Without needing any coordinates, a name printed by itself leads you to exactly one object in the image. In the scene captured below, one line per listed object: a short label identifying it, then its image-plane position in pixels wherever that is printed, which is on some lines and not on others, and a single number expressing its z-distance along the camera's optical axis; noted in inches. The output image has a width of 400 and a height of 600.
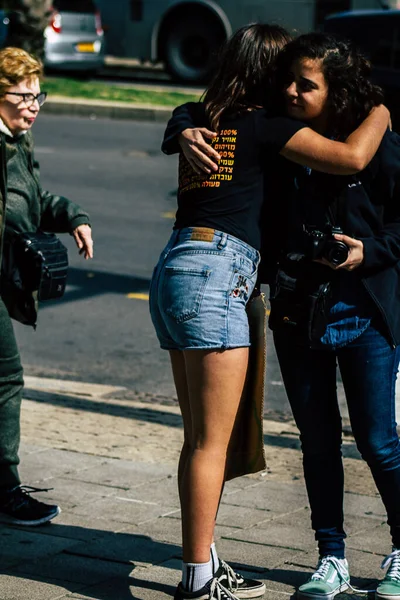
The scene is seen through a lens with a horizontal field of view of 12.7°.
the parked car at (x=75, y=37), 1226.6
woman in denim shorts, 206.8
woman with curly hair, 208.1
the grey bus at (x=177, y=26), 1230.4
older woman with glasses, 271.3
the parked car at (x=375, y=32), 591.2
